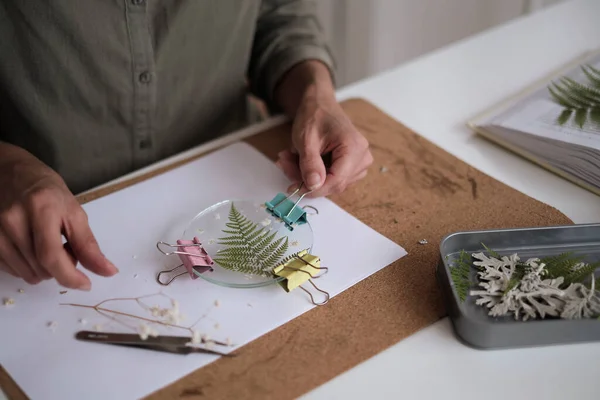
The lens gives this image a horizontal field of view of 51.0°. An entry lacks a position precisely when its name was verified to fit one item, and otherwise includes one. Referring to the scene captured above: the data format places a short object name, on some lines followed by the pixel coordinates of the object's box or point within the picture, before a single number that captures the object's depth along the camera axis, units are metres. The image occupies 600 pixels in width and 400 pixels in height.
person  0.68
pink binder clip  0.73
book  0.87
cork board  0.63
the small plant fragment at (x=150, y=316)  0.67
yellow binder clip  0.71
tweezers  0.65
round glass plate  0.73
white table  0.63
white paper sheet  0.63
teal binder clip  0.80
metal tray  0.64
